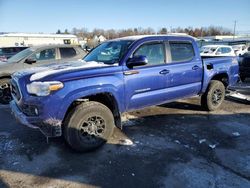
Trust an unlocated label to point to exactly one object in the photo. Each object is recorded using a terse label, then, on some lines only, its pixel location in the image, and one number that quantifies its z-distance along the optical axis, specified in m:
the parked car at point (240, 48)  17.91
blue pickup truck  2.84
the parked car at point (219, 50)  14.14
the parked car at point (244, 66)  8.03
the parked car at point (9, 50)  10.14
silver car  5.55
